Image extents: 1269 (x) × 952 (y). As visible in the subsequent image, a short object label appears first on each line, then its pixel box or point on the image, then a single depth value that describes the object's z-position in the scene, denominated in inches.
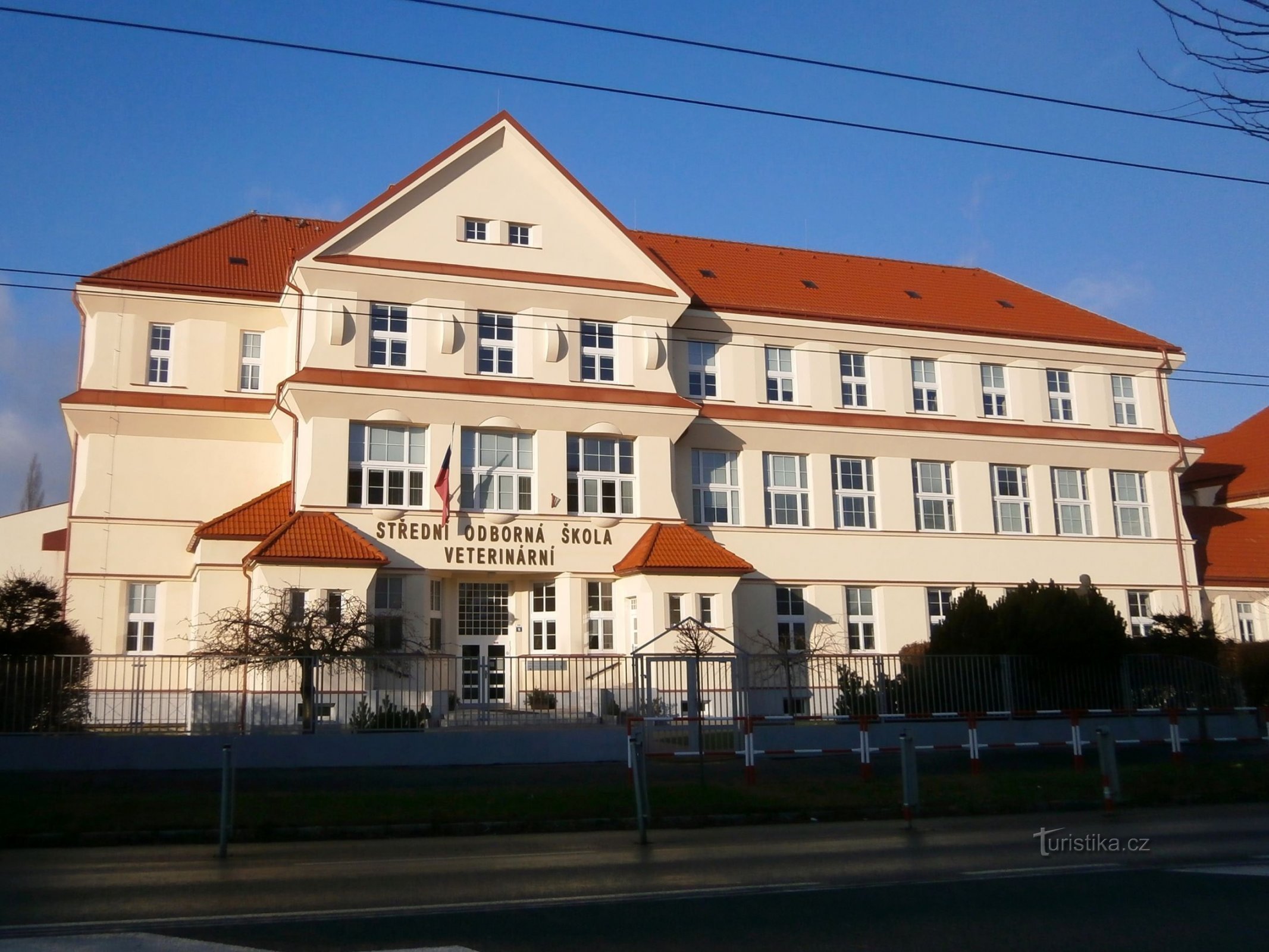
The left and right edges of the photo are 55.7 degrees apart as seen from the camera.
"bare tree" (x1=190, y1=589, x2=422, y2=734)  873.5
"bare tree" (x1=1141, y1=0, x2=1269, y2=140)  342.0
